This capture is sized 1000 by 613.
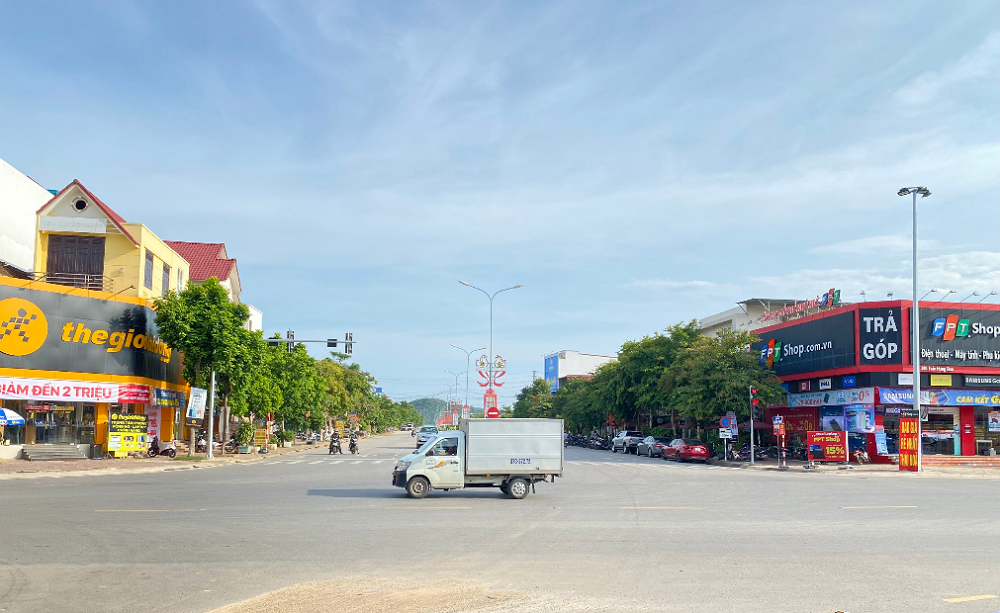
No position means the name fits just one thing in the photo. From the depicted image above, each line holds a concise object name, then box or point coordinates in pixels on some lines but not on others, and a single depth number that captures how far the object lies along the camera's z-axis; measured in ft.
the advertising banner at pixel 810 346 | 161.17
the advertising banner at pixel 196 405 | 131.55
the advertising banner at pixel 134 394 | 135.74
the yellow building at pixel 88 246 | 145.59
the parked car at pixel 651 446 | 177.33
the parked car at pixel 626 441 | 203.10
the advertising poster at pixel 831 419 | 163.73
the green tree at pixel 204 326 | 136.15
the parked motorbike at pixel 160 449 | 133.90
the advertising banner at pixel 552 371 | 558.97
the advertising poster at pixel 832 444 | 135.74
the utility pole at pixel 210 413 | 137.92
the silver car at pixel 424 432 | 219.75
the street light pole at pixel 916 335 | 130.64
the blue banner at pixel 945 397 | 153.99
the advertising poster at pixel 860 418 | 154.10
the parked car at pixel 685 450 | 155.02
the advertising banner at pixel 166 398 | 147.13
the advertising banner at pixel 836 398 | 155.63
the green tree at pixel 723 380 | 158.92
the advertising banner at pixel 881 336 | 154.81
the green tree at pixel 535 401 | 417.49
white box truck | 72.69
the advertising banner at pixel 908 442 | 128.06
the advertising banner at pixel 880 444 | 150.51
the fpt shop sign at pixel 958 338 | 156.66
